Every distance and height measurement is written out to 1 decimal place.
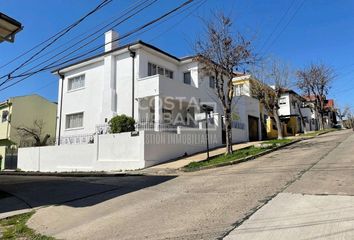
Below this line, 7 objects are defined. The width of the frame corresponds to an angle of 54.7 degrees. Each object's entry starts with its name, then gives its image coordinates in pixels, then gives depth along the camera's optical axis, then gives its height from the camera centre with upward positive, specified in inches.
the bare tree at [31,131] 1344.7 +71.1
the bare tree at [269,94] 1245.7 +191.7
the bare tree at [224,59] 755.4 +195.8
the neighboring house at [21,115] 1337.4 +136.6
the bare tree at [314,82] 1734.7 +319.7
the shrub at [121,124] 765.9 +53.1
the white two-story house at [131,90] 884.0 +161.4
